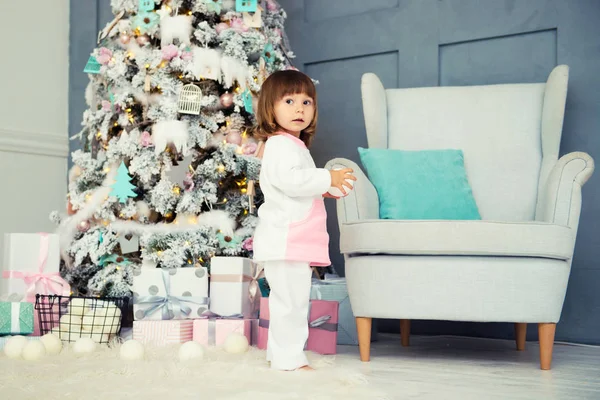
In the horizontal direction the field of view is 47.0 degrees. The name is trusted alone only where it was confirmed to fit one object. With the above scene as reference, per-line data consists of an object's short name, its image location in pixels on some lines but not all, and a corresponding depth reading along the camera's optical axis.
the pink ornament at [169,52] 2.67
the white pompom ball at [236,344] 2.12
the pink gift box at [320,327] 2.21
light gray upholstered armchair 1.99
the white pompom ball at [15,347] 1.99
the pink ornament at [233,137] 2.71
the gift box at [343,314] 2.59
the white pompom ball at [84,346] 2.05
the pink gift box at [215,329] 2.29
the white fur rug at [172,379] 1.45
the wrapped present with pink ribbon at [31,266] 2.51
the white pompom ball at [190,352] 1.92
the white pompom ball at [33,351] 1.95
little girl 1.78
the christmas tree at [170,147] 2.64
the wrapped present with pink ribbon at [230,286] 2.36
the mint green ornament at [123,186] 2.69
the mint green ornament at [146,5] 2.77
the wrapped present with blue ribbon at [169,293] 2.32
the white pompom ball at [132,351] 1.92
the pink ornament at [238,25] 2.75
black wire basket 2.30
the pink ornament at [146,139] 2.69
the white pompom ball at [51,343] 2.04
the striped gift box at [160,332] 2.27
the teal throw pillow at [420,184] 2.38
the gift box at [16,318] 2.24
